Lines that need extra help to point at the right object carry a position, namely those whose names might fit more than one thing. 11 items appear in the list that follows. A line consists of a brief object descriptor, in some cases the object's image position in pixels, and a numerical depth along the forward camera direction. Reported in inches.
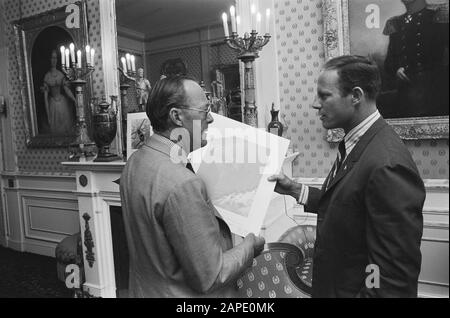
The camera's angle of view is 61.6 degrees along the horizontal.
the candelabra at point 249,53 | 72.0
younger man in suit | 32.4
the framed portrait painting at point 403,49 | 68.6
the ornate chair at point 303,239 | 68.5
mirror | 90.9
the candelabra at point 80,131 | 104.0
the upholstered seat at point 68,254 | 106.7
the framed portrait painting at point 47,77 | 122.5
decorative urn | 97.3
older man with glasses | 33.6
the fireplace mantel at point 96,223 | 100.6
